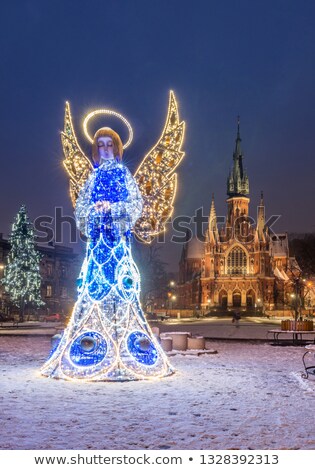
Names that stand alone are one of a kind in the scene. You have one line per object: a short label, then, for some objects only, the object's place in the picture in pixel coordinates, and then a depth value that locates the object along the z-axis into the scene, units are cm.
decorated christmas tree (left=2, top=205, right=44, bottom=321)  5181
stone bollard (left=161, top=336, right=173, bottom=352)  1838
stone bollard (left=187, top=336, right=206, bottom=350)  1961
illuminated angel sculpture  1254
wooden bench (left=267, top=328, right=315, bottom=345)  2333
